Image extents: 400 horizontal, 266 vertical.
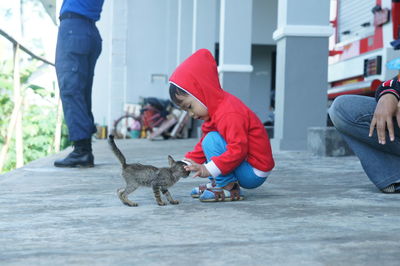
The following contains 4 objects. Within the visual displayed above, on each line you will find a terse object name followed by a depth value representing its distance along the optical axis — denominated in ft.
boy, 8.09
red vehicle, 20.61
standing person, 13.88
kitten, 8.03
